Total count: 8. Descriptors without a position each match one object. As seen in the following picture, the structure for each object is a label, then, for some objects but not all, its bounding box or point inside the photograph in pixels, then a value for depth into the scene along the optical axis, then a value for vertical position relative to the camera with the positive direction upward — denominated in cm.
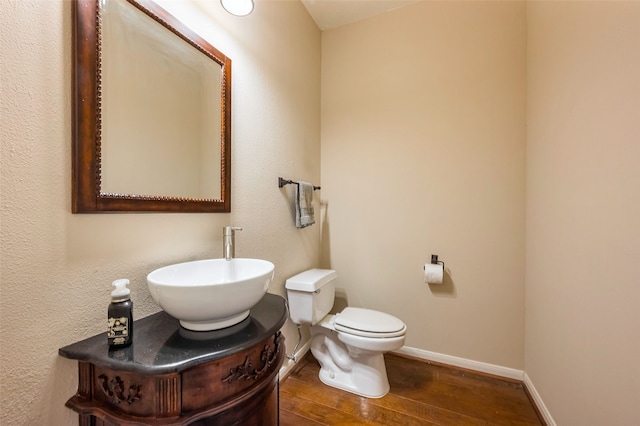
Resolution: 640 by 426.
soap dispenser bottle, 70 -29
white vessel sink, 70 -25
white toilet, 154 -78
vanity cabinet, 63 -45
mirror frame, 74 +28
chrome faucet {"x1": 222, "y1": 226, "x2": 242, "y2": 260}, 111 -13
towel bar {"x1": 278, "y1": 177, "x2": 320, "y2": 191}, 169 +20
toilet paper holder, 190 -36
